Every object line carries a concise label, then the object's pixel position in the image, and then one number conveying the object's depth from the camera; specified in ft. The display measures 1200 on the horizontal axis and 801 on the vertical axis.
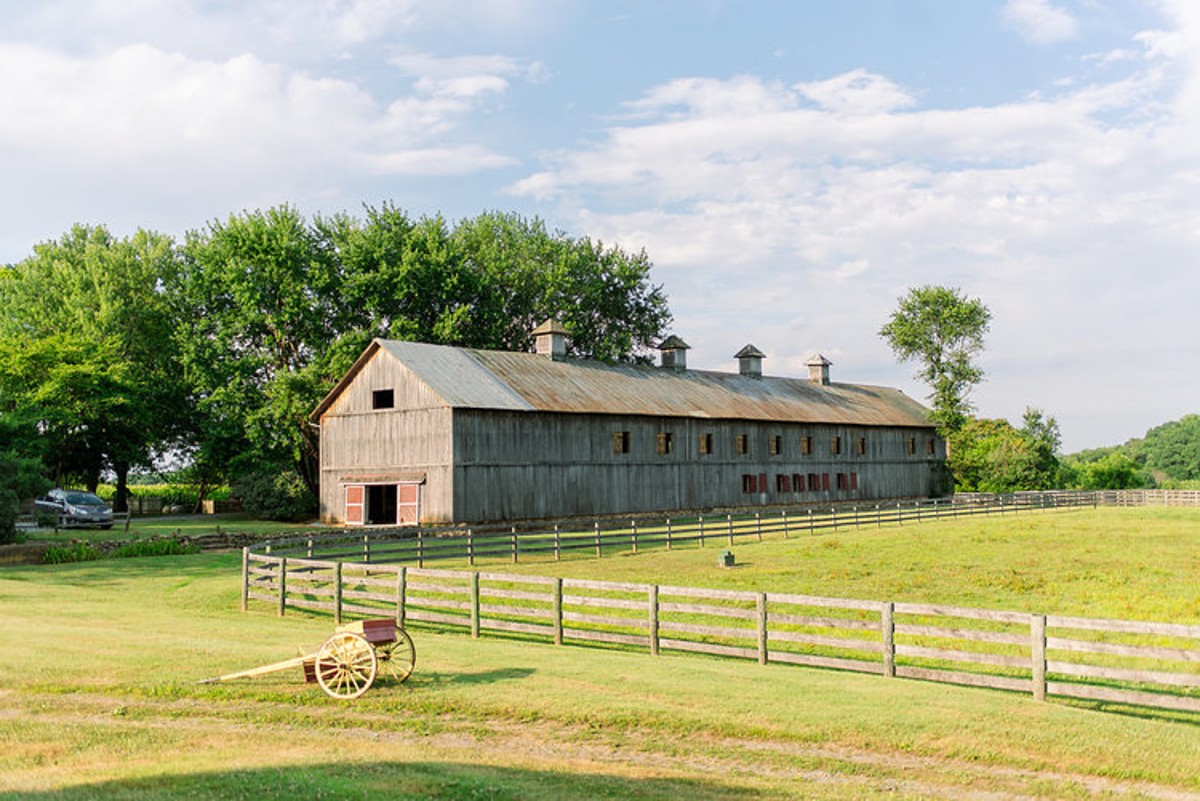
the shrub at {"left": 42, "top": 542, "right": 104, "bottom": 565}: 96.37
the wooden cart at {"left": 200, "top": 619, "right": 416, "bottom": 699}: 39.14
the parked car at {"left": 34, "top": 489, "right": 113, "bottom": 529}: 134.72
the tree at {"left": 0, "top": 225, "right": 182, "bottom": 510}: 155.33
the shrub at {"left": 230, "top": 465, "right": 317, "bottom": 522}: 156.97
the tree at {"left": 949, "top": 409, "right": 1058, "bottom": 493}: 221.05
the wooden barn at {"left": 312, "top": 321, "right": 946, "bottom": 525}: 131.54
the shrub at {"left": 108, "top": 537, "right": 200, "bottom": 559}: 100.94
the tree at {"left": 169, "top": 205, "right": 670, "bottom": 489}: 166.40
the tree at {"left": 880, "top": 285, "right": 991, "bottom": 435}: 250.98
